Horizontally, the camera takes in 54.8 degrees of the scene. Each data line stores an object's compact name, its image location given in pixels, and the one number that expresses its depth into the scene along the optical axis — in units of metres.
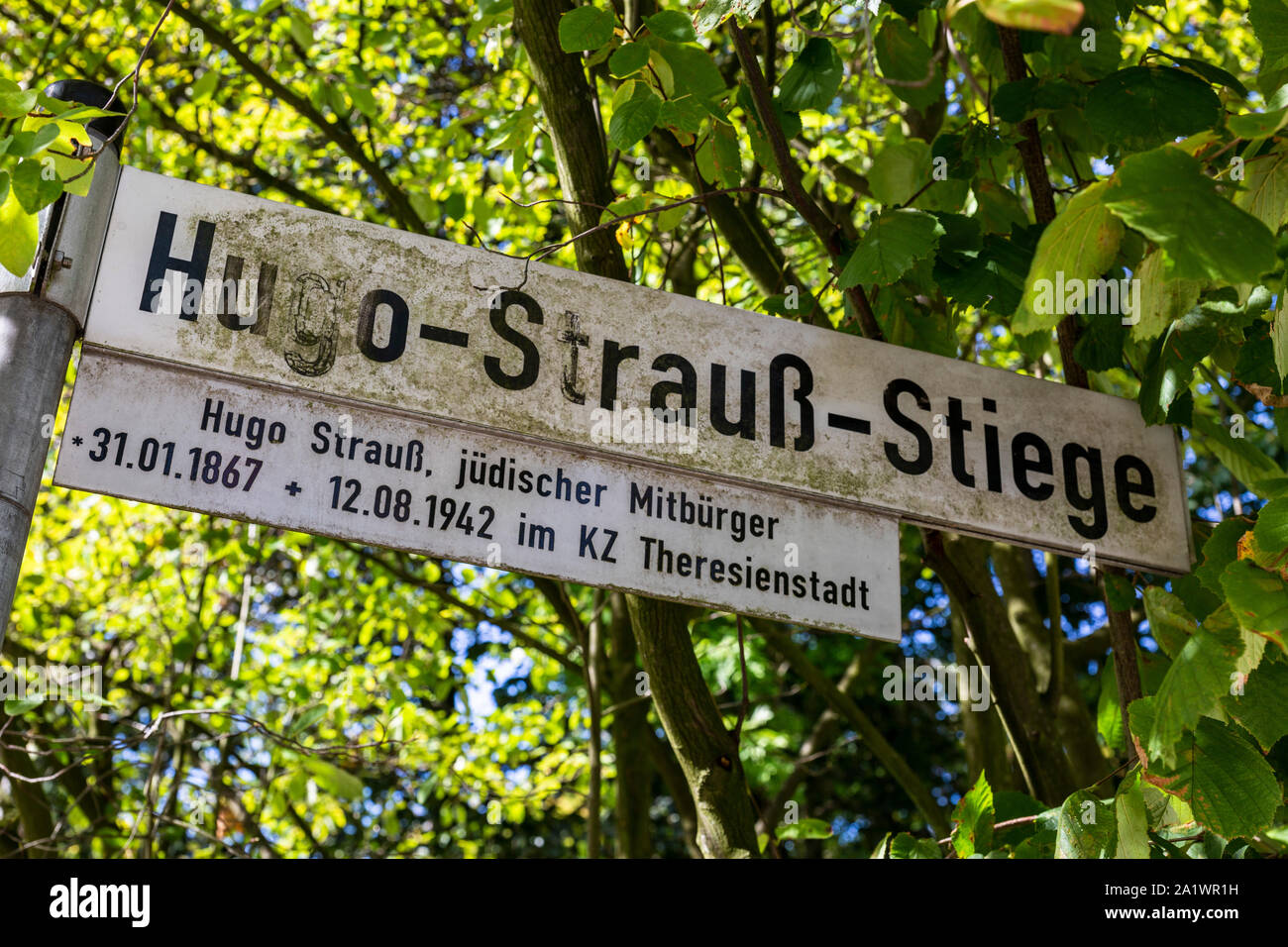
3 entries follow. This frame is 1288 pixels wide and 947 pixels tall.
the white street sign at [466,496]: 1.77
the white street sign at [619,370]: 1.88
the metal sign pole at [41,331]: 1.61
